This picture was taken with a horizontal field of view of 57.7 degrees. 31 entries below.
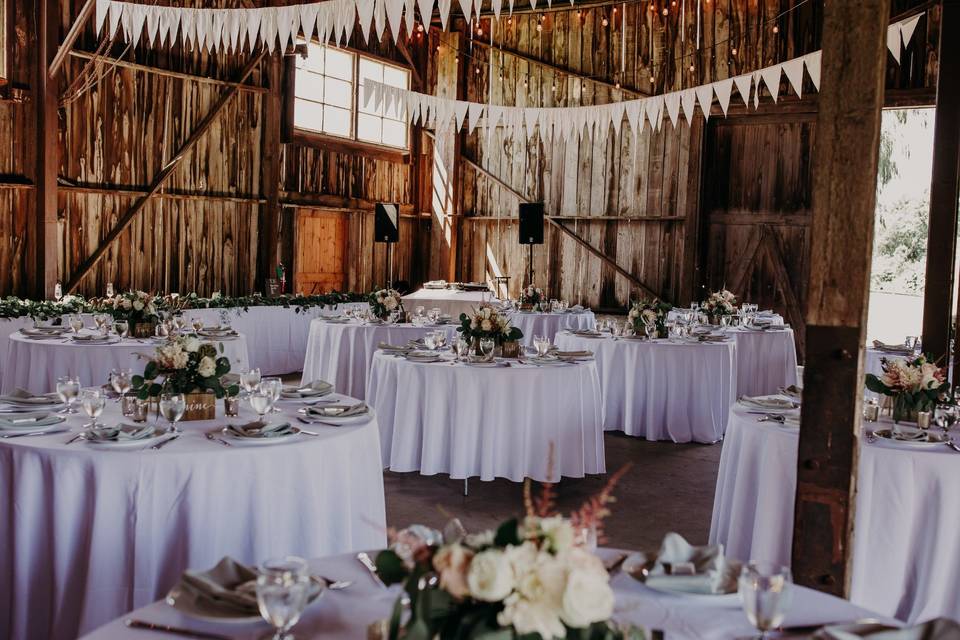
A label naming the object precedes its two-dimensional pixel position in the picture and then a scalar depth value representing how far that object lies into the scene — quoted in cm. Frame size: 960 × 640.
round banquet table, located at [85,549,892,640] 170
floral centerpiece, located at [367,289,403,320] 760
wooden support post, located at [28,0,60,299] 927
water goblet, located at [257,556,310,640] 150
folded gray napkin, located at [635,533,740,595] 190
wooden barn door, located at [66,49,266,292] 1014
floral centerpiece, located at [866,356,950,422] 379
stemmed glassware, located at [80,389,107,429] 297
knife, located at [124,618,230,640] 166
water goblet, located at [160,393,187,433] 297
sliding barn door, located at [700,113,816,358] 1212
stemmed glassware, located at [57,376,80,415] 313
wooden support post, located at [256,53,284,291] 1204
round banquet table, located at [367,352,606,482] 528
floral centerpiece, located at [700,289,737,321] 848
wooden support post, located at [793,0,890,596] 233
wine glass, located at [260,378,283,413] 324
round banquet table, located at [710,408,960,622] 320
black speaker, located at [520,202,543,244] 1319
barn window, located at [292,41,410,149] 1266
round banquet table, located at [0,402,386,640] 280
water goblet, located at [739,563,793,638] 154
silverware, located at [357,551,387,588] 195
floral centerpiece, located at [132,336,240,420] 328
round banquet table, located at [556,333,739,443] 693
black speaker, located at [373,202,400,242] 1279
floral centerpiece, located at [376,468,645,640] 123
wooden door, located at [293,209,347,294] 1296
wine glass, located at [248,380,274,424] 317
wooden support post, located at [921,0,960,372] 593
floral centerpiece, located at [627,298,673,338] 701
